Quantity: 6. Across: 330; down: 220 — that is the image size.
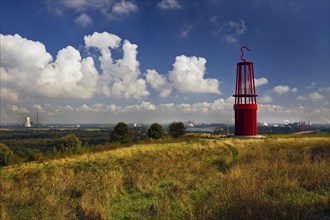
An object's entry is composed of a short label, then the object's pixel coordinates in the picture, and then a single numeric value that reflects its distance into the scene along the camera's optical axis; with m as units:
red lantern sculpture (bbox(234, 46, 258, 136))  40.81
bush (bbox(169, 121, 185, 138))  56.50
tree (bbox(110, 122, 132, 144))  52.31
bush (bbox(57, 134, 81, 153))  43.72
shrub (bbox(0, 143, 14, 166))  37.39
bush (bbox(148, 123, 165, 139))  51.98
